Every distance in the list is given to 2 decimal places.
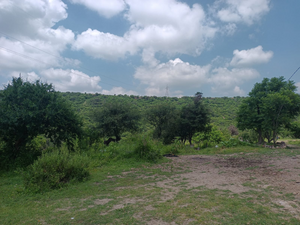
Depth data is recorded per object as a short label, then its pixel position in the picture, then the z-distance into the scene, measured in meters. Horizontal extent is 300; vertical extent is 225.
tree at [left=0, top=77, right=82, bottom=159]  9.44
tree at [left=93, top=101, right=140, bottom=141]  17.66
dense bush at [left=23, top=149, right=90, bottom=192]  6.63
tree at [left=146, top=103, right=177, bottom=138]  23.42
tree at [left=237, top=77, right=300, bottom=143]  17.09
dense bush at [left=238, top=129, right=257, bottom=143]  28.28
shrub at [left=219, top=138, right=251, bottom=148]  17.19
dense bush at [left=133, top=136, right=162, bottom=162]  11.52
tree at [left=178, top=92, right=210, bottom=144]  19.55
